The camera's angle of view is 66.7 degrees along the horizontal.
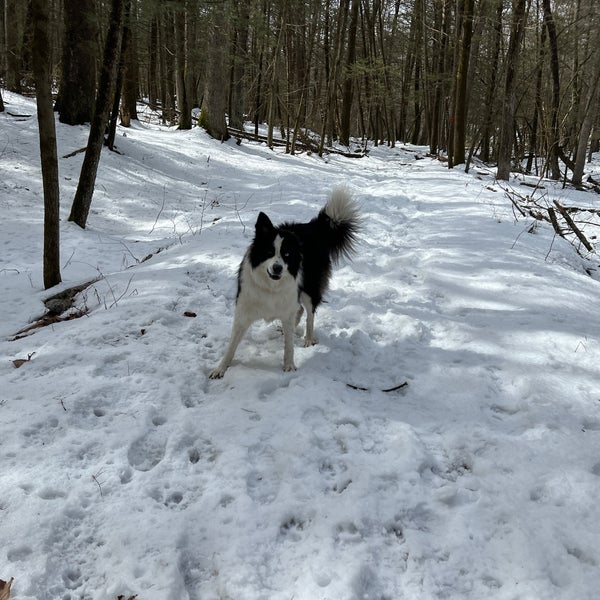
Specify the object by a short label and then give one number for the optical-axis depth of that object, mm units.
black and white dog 3734
